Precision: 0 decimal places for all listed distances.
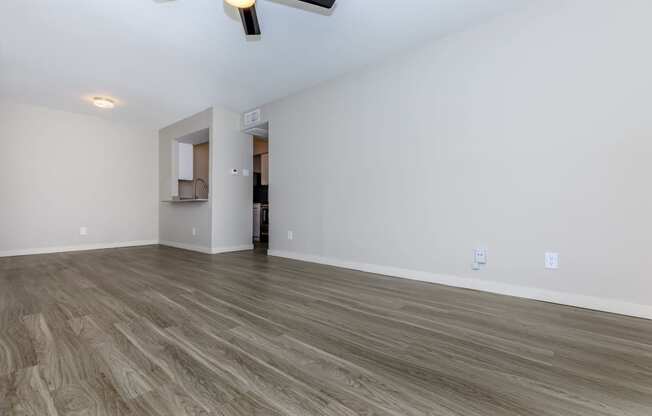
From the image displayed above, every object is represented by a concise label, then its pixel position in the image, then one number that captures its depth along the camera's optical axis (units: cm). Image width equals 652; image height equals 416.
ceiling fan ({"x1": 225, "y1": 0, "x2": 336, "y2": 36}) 196
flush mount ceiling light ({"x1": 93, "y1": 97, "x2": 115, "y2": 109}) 420
